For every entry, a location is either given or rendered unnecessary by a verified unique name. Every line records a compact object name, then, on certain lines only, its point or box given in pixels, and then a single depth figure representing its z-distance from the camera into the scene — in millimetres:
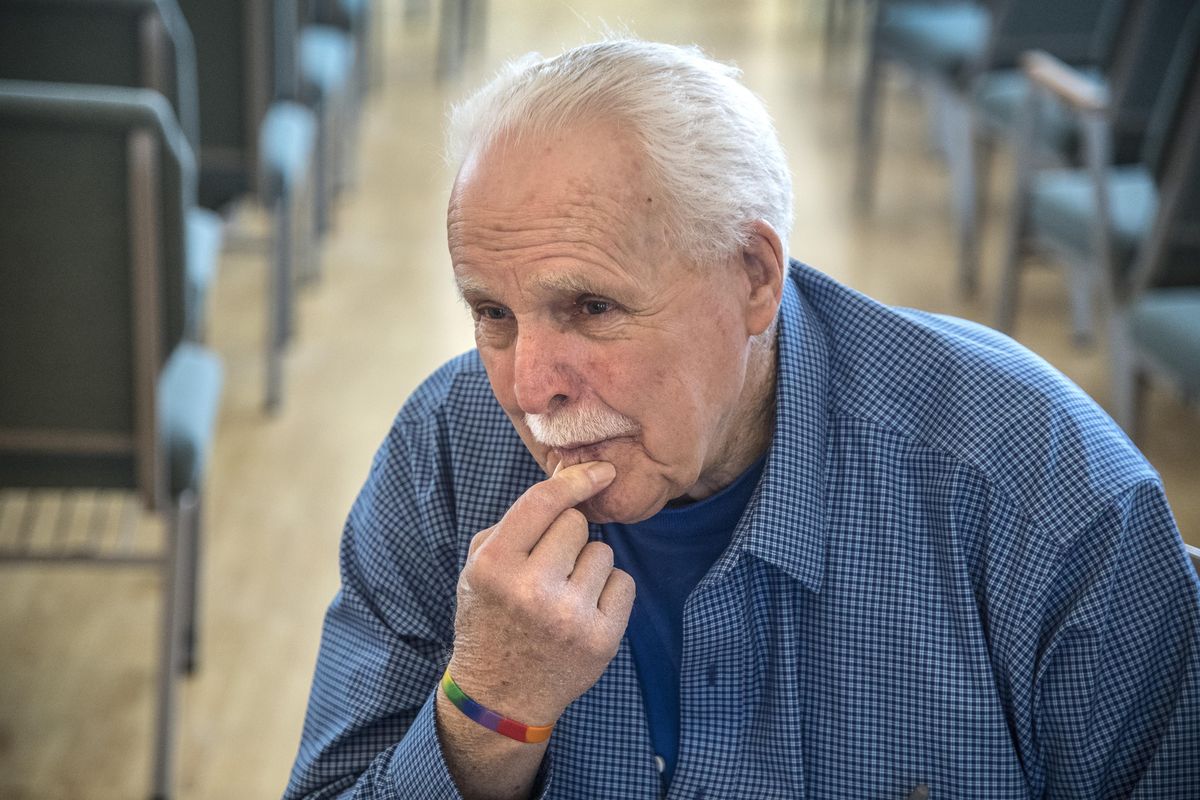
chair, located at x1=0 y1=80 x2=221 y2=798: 1902
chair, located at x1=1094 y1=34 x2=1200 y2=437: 2650
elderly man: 1080
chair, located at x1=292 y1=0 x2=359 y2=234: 3585
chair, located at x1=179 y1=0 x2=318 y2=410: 2934
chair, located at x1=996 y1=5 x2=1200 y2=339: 2787
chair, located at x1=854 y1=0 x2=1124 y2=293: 3996
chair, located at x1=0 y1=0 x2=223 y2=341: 2451
